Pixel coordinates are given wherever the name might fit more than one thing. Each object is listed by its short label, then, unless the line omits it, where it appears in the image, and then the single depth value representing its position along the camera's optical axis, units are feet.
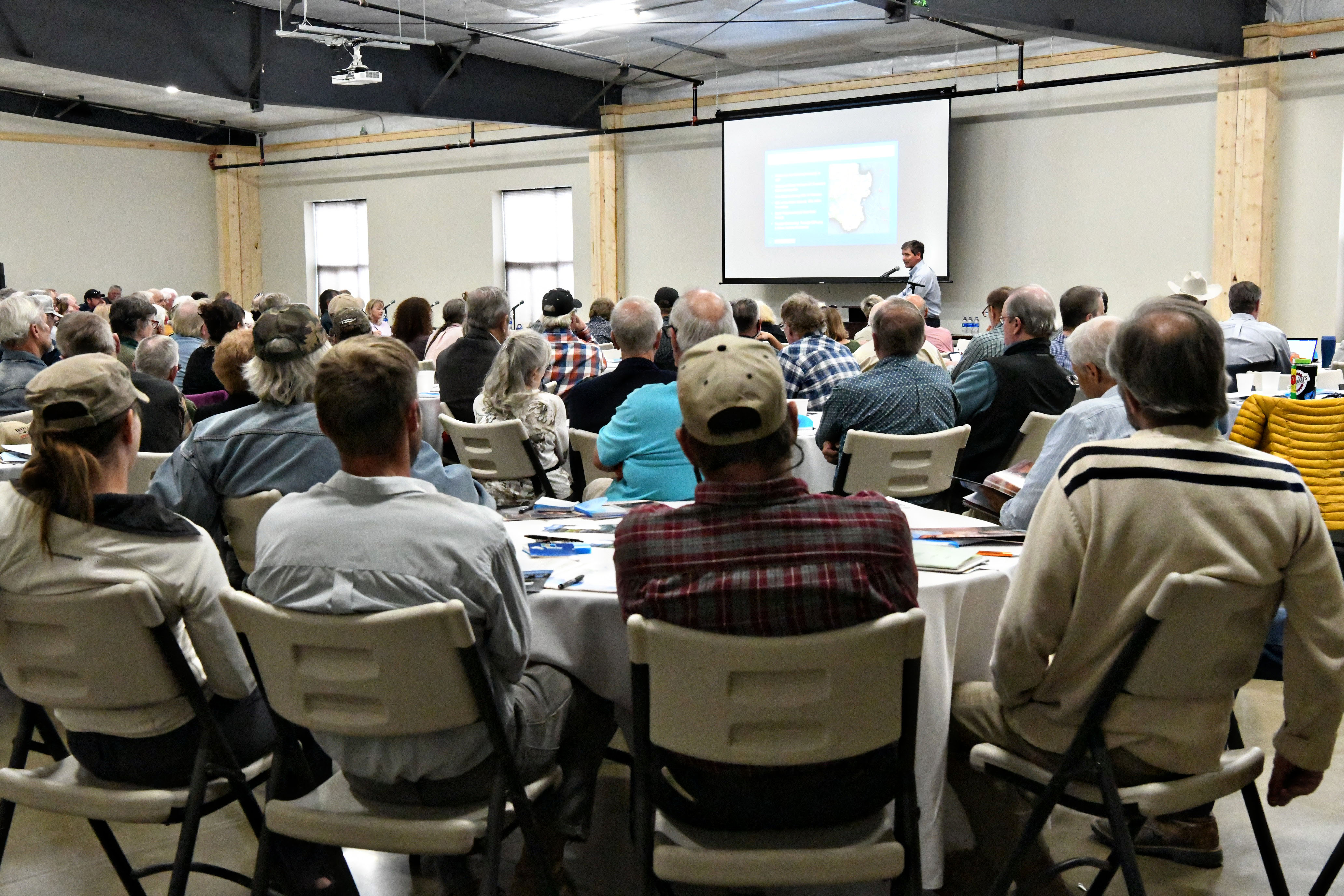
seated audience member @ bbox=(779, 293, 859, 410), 18.06
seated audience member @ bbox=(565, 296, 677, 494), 14.17
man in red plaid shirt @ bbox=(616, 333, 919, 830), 5.94
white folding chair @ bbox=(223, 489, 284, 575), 9.55
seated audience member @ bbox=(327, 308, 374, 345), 15.89
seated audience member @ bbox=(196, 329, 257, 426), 11.14
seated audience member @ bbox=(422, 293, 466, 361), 26.84
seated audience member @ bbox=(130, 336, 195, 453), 13.16
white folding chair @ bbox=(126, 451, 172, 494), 12.09
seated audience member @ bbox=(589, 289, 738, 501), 12.12
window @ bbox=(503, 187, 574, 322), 49.83
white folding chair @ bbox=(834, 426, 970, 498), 13.17
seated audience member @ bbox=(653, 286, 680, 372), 20.47
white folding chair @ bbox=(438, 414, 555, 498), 15.37
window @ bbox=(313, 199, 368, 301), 57.11
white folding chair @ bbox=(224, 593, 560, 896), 5.94
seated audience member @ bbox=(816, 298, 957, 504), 13.71
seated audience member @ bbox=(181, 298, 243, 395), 18.08
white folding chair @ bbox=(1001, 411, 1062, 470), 14.10
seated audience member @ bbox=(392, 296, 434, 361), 22.08
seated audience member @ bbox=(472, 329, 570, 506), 15.90
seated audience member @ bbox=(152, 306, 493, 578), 9.74
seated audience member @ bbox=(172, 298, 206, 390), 21.91
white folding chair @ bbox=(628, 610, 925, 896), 5.75
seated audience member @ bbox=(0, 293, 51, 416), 15.42
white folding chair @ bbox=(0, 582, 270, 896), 6.47
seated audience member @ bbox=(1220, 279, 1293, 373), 21.65
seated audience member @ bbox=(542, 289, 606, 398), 20.07
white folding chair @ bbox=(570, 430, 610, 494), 14.10
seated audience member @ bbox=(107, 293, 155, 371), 19.27
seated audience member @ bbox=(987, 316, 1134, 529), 10.00
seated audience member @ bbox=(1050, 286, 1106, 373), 17.65
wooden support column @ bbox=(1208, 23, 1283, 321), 31.48
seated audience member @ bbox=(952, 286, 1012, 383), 18.60
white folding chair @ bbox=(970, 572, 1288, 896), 6.11
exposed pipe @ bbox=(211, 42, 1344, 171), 31.22
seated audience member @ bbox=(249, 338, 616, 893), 6.27
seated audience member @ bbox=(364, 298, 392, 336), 43.27
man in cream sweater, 6.25
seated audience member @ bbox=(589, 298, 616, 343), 31.07
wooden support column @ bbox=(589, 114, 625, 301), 46.44
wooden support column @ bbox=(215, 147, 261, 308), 60.23
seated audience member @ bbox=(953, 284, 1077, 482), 14.92
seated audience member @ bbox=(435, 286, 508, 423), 18.75
